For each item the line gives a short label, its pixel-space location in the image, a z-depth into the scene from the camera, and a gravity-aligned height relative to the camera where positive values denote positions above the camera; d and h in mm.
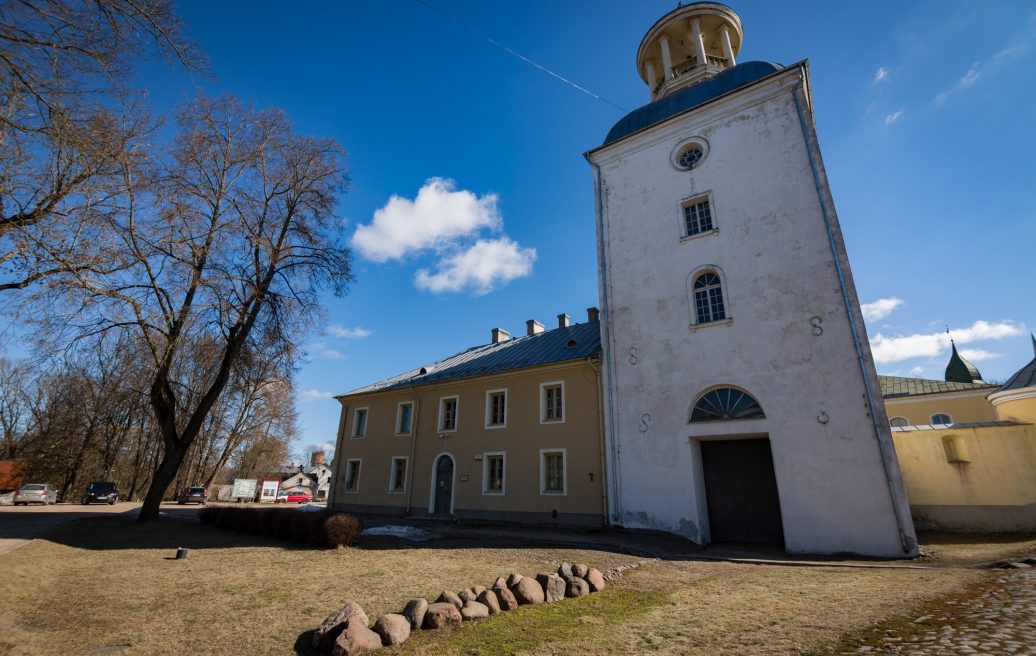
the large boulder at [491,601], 5734 -1363
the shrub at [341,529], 10562 -942
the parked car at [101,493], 30062 -602
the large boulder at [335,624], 4504 -1336
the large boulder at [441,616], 5133 -1405
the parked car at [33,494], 28156 -682
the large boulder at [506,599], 5871 -1367
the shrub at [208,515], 15545 -980
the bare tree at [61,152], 5199 +4911
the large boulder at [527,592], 6133 -1336
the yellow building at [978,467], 13055 +834
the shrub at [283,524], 12077 -987
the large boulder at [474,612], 5445 -1425
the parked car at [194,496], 33469 -785
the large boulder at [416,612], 5113 -1359
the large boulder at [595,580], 7053 -1351
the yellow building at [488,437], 17188 +2240
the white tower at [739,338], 11656 +4496
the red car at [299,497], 48988 -1126
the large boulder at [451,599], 5559 -1305
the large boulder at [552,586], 6411 -1322
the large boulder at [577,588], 6693 -1394
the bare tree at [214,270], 14016 +6715
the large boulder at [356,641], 4336 -1444
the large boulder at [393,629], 4668 -1414
